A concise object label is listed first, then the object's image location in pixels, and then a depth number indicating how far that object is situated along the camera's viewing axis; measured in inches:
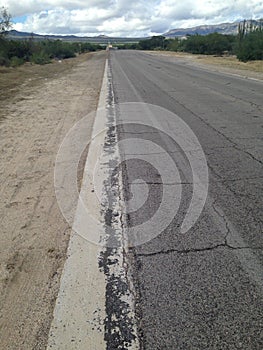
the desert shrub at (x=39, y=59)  2003.8
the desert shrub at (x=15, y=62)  1618.8
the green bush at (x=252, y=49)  1875.0
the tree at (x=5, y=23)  2092.8
